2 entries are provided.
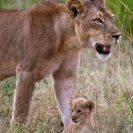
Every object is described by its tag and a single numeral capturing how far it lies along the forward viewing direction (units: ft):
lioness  40.78
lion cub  38.83
